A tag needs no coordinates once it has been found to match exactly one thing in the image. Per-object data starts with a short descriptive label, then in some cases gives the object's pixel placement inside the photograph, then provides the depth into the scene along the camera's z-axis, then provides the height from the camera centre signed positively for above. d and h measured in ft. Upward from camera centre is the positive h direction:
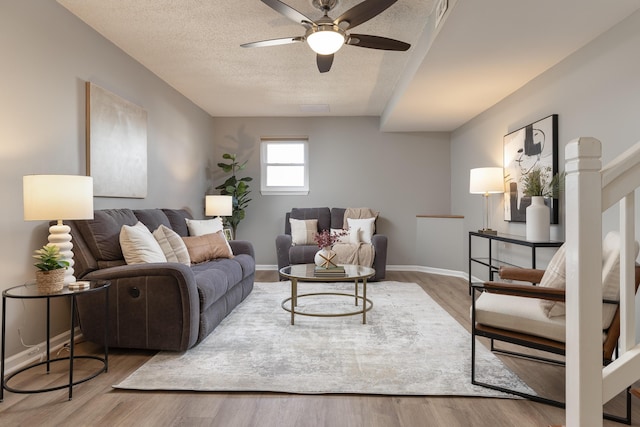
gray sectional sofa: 8.54 -2.00
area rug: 7.27 -3.26
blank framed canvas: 10.50 +1.96
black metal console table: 10.41 -0.95
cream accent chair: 6.07 -1.81
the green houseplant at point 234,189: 19.70 +1.06
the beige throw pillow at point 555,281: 6.72 -1.29
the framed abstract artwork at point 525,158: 11.38 +1.67
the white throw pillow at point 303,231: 18.47 -1.01
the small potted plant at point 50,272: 7.01 -1.11
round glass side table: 6.79 -2.17
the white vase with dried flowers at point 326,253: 12.03 -1.35
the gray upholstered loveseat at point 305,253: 17.21 -1.92
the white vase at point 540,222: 10.84 -0.36
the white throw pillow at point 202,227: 13.92 -0.61
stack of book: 11.39 -1.83
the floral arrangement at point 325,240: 12.16 -0.94
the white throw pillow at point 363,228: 18.26 -0.87
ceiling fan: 7.92 +4.04
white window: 21.21 +2.36
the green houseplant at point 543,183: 11.13 +0.76
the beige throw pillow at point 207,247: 12.11 -1.20
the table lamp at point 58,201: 7.28 +0.19
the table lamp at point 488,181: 14.12 +1.02
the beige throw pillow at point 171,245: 10.85 -1.00
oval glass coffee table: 11.00 -1.91
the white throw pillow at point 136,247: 9.45 -0.89
